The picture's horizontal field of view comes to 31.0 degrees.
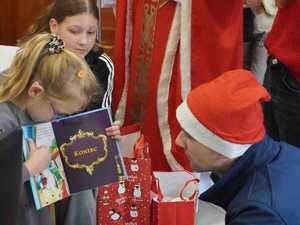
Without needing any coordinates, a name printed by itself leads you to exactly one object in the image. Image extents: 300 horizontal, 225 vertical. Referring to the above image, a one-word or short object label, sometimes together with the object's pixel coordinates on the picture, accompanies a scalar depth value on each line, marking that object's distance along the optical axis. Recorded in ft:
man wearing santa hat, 4.26
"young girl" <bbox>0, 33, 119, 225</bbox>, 5.11
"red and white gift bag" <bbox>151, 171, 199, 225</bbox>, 6.42
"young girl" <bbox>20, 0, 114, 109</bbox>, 7.29
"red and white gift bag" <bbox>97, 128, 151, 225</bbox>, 6.36
